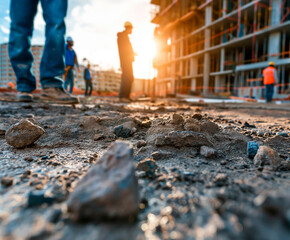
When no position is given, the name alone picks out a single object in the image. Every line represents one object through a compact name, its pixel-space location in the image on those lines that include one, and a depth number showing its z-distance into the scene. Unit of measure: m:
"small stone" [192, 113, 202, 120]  1.41
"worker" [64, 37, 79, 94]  6.06
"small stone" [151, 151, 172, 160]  0.79
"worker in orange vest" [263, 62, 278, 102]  8.17
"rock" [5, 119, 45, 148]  0.90
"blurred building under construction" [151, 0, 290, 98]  12.05
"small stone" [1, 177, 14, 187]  0.55
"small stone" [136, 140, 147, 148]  0.94
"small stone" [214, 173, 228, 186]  0.56
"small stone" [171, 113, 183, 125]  1.15
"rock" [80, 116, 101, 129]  1.32
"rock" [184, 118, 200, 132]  1.05
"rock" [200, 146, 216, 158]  0.80
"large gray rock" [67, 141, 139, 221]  0.40
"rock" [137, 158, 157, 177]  0.64
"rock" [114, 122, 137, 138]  1.17
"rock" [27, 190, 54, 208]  0.45
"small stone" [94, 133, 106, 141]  1.11
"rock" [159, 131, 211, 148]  0.89
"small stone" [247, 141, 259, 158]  0.82
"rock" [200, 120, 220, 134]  1.10
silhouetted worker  4.78
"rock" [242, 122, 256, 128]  1.46
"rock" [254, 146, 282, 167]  0.71
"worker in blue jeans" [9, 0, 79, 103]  2.52
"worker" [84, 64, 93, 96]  8.70
